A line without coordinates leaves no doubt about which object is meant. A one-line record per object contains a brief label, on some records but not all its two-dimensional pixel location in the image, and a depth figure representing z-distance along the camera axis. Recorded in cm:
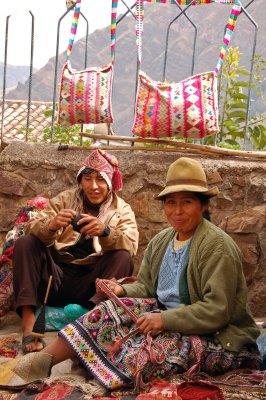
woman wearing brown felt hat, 344
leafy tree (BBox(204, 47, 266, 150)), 591
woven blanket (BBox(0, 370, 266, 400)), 318
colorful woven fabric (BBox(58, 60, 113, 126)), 534
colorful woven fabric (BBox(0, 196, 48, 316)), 489
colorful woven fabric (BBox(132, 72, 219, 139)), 506
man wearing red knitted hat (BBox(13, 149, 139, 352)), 447
